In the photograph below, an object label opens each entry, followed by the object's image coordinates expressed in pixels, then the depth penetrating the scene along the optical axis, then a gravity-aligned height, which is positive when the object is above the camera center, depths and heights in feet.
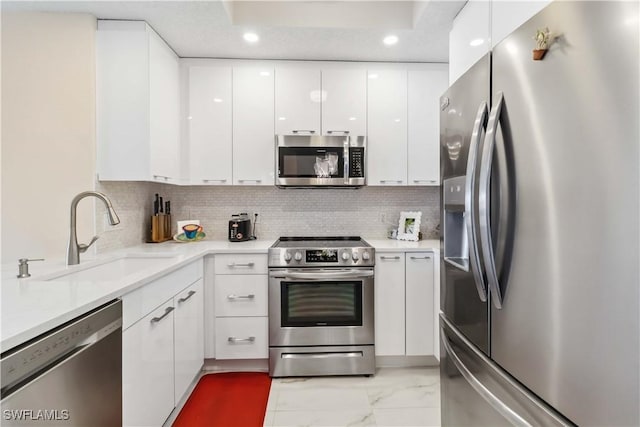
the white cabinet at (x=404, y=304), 7.94 -2.29
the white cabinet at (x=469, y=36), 4.55 +2.87
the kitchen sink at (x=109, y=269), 5.22 -1.04
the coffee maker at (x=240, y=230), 9.06 -0.48
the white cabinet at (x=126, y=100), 6.82 +2.49
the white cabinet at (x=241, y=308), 7.78 -2.34
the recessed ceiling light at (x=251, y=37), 7.47 +4.24
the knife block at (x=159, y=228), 8.72 -0.43
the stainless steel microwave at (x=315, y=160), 8.54 +1.44
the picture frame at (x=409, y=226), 9.06 -0.38
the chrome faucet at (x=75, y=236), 5.34 -0.39
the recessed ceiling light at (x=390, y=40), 7.59 +4.23
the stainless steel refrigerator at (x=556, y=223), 1.95 -0.08
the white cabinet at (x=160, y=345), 4.39 -2.22
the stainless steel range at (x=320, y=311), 7.66 -2.41
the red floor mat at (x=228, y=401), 6.17 -4.03
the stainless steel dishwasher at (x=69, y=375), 2.54 -1.53
